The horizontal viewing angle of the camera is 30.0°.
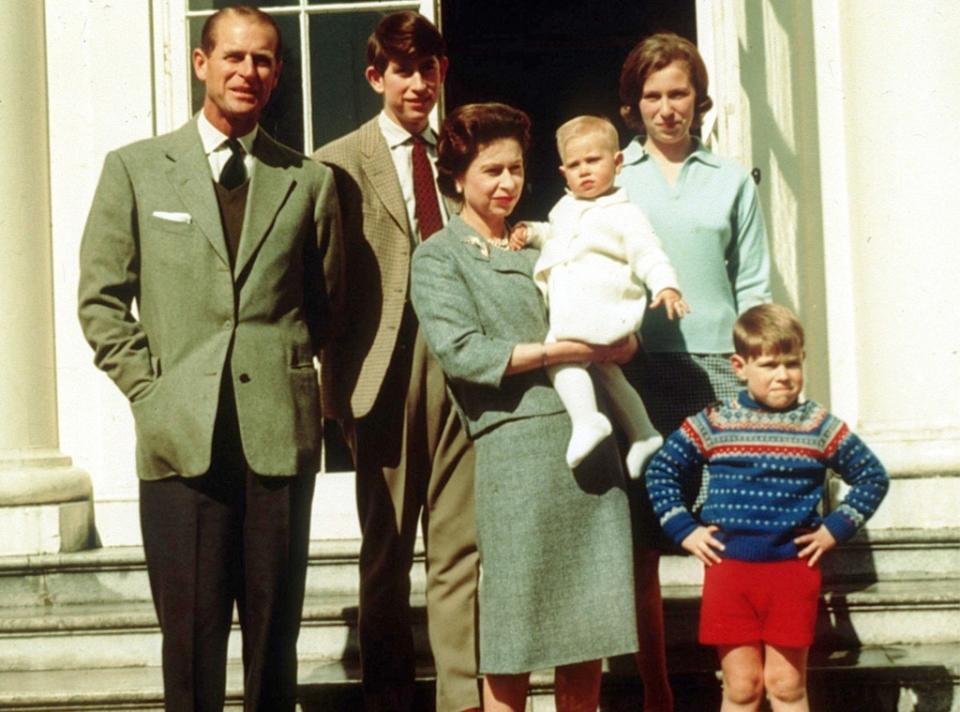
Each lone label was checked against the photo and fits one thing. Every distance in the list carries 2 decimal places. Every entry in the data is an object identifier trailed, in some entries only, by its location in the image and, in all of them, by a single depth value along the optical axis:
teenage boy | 4.60
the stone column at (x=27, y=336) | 6.08
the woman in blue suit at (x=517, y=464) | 4.25
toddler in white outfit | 4.20
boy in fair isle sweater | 4.27
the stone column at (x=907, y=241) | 5.76
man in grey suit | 4.17
